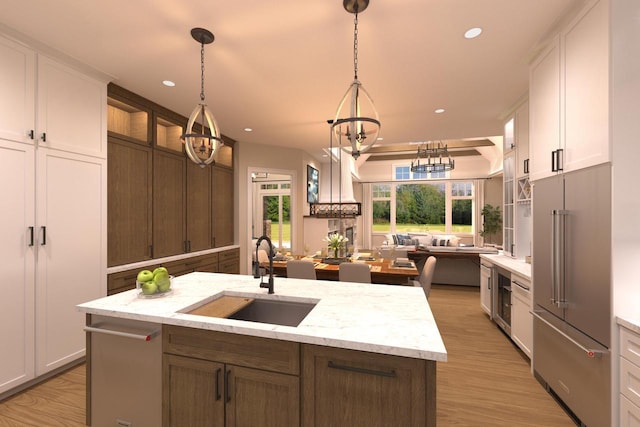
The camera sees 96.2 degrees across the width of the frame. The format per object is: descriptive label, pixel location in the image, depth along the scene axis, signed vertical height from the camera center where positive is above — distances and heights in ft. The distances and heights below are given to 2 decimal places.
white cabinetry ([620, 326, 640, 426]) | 4.92 -2.89
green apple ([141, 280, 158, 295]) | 5.80 -1.49
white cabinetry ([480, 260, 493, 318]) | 12.37 -3.22
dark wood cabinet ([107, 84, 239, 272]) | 10.18 +1.08
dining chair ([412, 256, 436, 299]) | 10.69 -2.27
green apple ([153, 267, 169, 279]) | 6.00 -1.19
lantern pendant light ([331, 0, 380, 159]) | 4.96 +1.56
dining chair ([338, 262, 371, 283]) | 10.11 -2.08
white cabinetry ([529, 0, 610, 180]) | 5.52 +2.62
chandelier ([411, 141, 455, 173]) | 23.34 +5.05
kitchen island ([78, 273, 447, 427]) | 3.79 -2.22
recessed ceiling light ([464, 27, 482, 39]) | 7.04 +4.54
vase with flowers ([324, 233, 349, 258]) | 12.96 -1.26
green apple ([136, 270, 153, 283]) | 5.84 -1.28
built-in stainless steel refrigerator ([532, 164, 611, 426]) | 5.50 -1.63
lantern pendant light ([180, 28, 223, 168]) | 6.31 +1.64
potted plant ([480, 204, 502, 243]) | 29.96 -0.61
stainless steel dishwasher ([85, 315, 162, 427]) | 4.99 -2.87
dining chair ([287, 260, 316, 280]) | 10.94 -2.14
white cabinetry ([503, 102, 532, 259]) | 10.91 +1.06
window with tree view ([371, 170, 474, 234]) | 33.58 +1.05
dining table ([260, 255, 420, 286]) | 10.89 -2.17
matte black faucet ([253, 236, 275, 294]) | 6.00 -1.31
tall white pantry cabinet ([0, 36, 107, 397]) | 7.23 +0.17
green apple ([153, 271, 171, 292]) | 5.93 -1.39
